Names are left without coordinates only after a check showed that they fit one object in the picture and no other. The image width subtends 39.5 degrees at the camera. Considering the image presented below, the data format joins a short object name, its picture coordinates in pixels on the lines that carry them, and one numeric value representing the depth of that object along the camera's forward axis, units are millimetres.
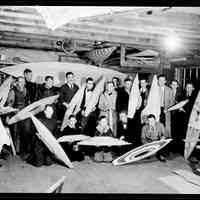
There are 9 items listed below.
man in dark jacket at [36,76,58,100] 5480
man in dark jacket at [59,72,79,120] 5699
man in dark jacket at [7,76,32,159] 5199
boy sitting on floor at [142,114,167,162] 5199
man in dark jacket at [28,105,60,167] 4727
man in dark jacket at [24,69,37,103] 5651
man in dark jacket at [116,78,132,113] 5754
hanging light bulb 5332
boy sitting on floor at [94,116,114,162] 5094
